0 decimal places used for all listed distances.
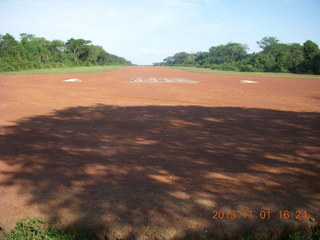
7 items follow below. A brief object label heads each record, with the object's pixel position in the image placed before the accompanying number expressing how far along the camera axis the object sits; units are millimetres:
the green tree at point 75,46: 94312
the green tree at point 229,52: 119456
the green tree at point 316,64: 48938
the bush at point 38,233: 3505
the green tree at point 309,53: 51062
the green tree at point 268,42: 113869
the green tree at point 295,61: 53875
